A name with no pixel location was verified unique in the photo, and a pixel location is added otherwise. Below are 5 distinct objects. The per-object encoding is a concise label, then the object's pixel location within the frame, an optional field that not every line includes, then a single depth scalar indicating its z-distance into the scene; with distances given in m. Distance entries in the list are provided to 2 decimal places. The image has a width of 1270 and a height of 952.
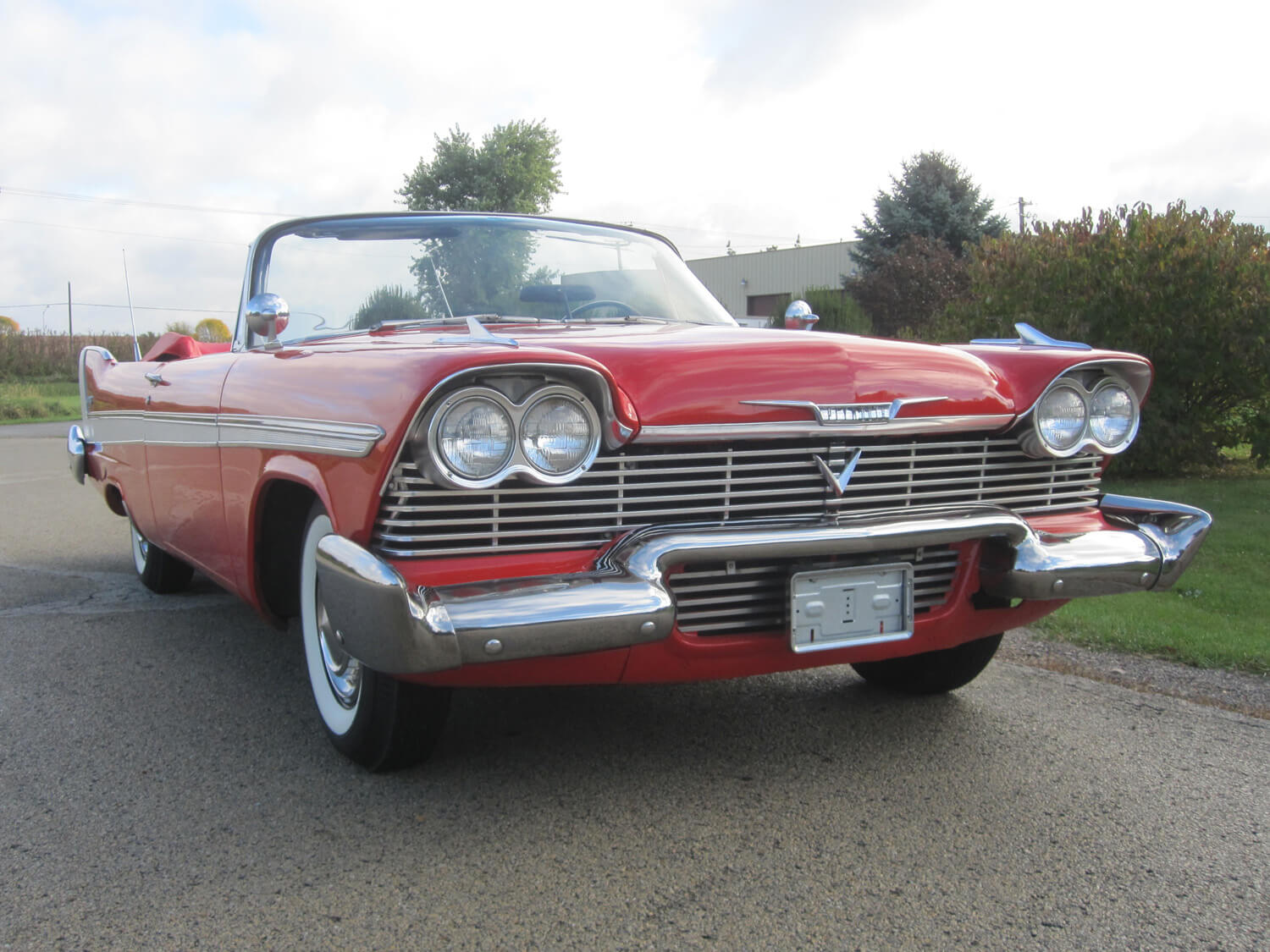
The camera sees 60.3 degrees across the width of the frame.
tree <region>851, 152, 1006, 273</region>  26.78
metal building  32.12
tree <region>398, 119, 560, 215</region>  33.81
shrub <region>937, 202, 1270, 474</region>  8.07
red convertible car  2.17
